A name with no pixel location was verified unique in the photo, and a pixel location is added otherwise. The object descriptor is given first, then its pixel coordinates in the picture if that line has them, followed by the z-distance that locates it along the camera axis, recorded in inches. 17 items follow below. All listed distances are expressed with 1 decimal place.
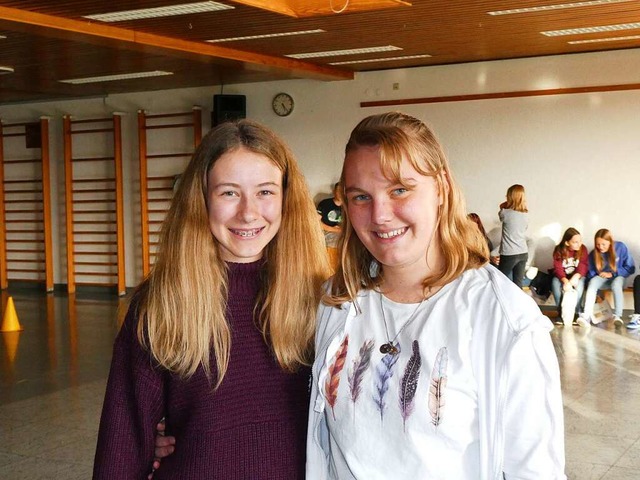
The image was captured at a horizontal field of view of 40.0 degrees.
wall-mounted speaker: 475.5
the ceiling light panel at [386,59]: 409.1
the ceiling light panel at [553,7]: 286.8
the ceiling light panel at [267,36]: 333.7
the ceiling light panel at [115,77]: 439.5
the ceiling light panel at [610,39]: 367.6
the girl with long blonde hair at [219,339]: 69.8
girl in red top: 388.5
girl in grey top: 390.3
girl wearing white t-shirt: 57.8
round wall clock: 479.5
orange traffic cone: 366.0
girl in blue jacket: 383.2
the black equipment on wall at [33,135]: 545.3
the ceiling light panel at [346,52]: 382.3
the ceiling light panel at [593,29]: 338.3
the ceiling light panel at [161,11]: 281.6
